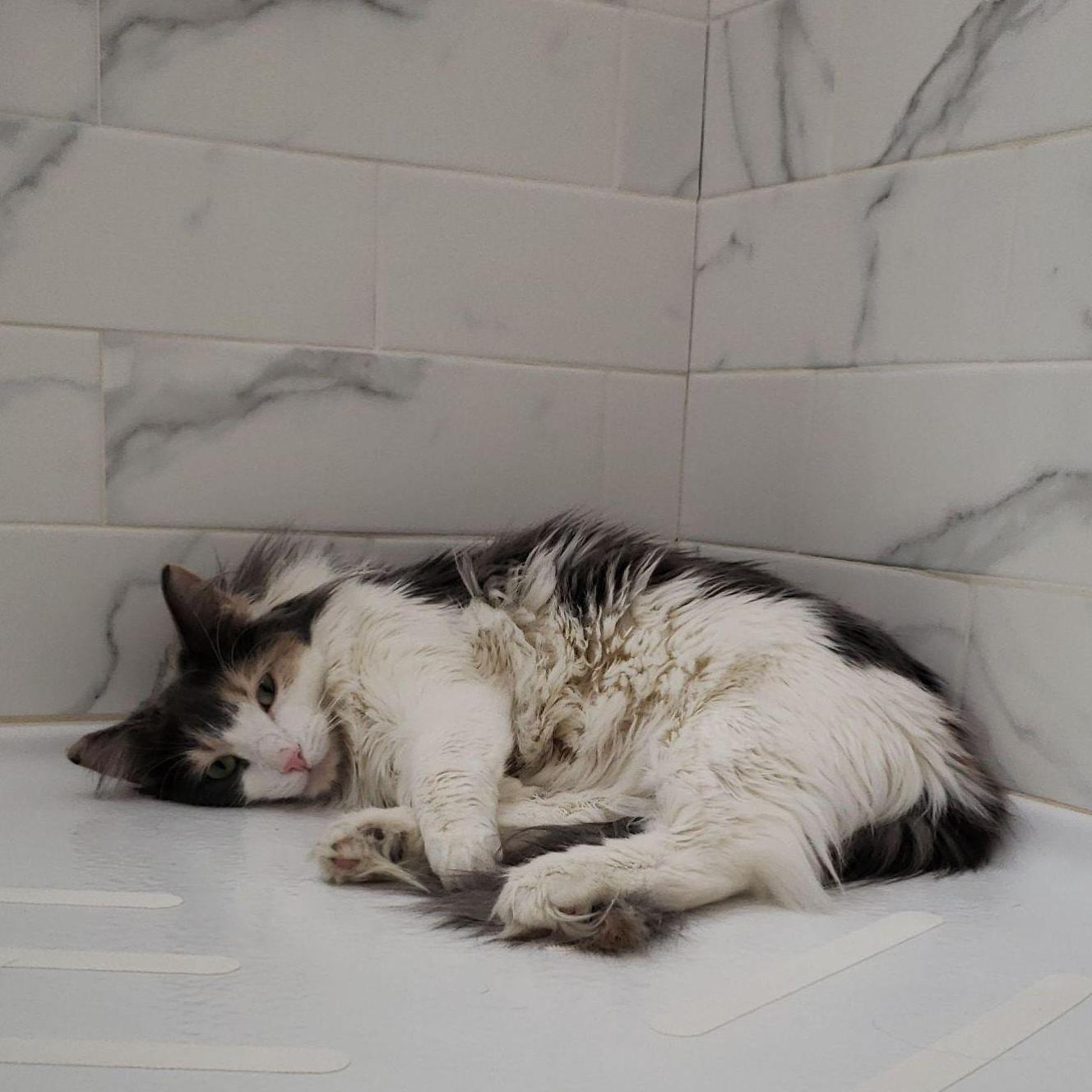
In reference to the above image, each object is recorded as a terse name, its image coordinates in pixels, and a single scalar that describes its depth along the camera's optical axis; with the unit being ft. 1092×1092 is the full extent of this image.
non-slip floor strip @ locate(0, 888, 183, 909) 2.05
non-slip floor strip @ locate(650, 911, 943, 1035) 1.83
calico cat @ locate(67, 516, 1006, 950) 2.11
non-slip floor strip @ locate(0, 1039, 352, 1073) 1.68
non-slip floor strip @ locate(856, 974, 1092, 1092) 1.74
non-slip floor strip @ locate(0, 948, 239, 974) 1.88
